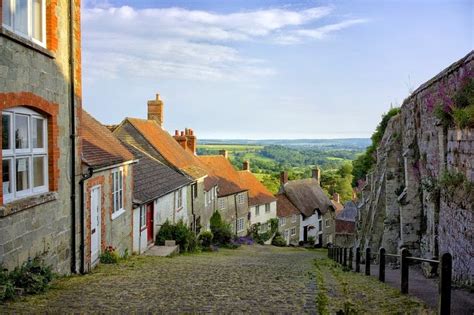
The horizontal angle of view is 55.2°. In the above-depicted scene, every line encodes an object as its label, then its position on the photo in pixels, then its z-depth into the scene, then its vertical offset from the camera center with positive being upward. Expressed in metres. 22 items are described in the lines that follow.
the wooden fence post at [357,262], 13.50 -3.40
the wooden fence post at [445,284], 5.78 -1.74
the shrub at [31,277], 7.86 -2.32
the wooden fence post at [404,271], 7.89 -2.14
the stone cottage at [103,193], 11.98 -1.37
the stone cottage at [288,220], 50.01 -8.06
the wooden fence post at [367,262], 11.32 -2.87
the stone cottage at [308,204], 52.94 -6.73
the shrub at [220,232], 32.00 -5.93
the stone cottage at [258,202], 44.72 -5.35
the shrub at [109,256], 13.86 -3.35
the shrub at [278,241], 46.06 -9.48
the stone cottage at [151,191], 18.91 -1.98
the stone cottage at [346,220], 51.88 -8.22
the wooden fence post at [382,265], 9.49 -2.53
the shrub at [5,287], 7.20 -2.24
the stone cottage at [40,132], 7.92 +0.34
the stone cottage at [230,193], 38.25 -3.90
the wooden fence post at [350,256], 14.86 -3.56
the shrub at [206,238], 27.20 -5.42
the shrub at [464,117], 7.70 +0.57
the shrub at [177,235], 21.61 -4.21
